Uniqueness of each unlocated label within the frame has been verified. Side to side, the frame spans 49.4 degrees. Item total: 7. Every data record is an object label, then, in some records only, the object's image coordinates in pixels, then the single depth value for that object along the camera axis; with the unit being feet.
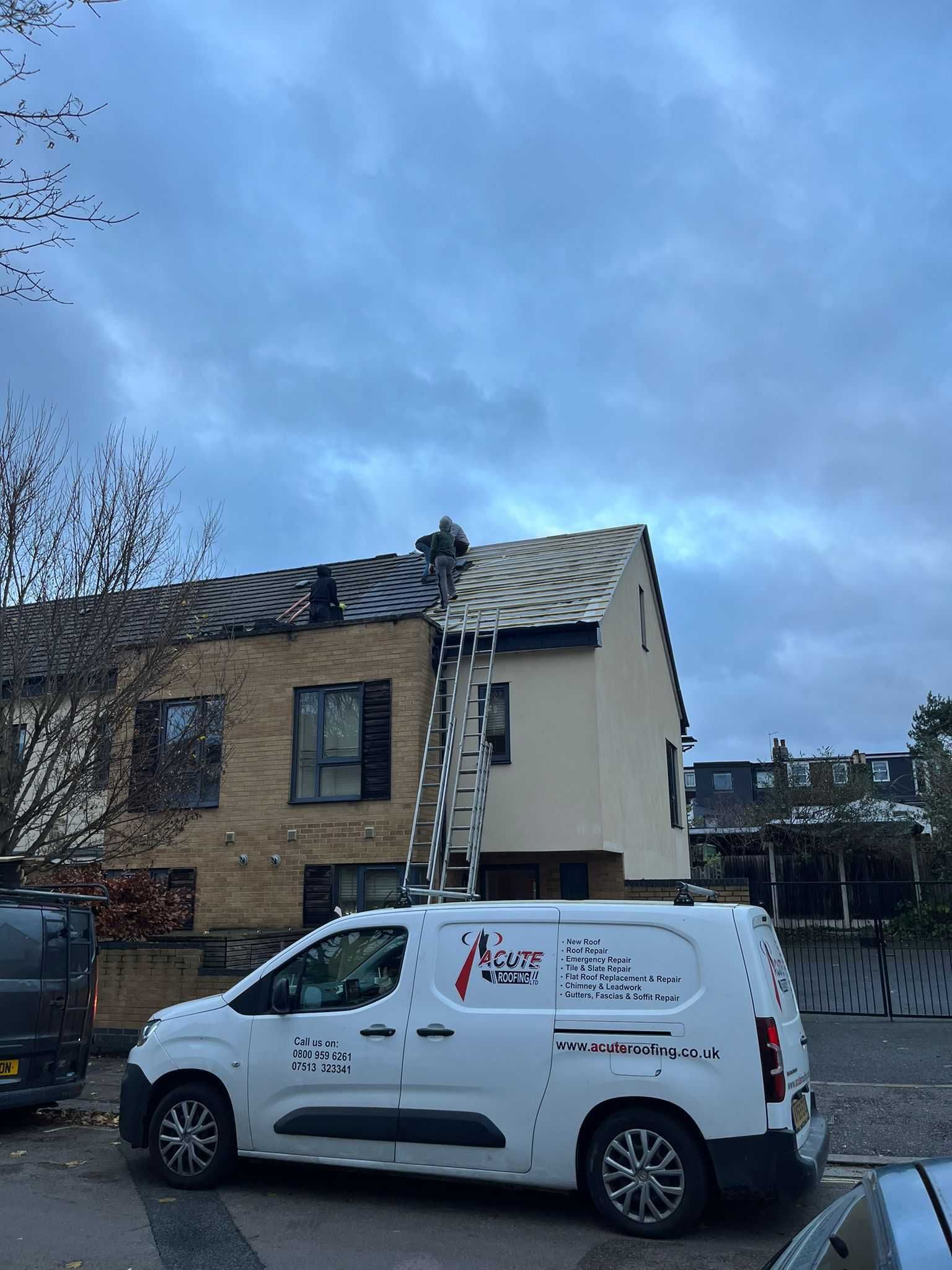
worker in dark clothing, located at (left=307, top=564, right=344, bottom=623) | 55.67
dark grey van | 27.17
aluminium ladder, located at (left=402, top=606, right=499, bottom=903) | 46.57
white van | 18.88
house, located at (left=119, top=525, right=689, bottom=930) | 49.34
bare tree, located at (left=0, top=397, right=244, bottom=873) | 37.11
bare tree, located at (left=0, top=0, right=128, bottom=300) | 16.46
